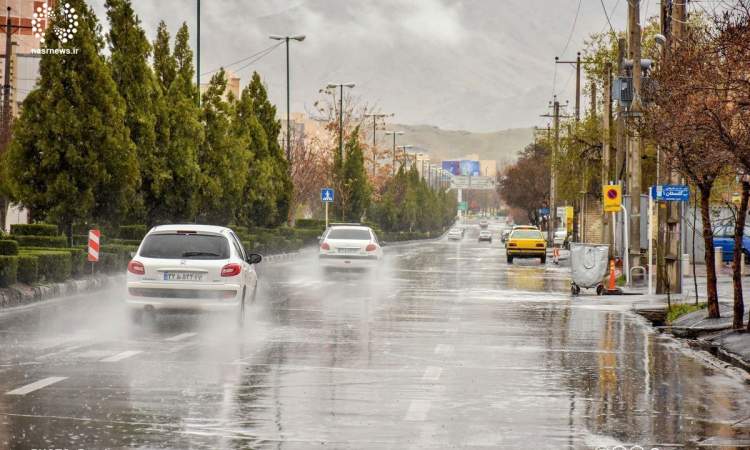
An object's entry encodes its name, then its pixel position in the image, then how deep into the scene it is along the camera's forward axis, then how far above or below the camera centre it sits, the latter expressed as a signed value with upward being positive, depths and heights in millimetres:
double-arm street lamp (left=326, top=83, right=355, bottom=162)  95375 +9863
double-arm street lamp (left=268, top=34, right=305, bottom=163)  74688 +9297
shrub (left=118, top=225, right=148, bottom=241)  49312 -202
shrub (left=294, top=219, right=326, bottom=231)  90562 +213
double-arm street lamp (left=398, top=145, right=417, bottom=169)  149200 +7838
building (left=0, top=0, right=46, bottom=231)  94856 +12382
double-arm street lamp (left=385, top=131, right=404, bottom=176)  140625 +7400
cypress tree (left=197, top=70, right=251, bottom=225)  53500 +2590
